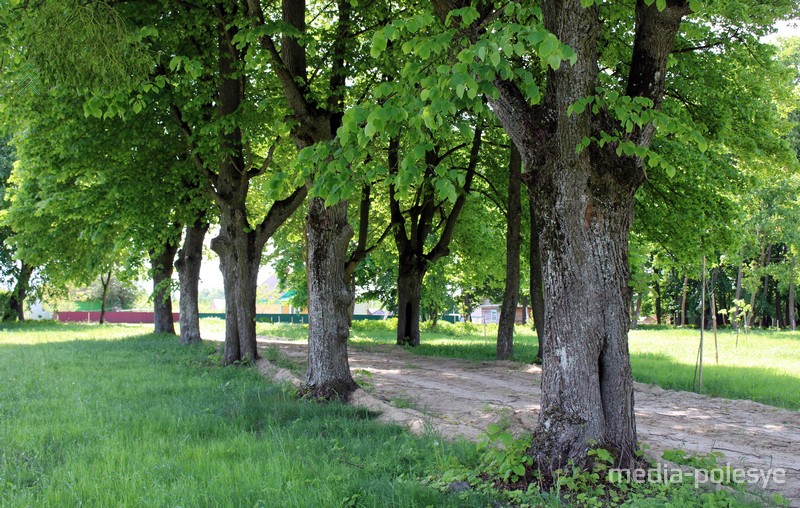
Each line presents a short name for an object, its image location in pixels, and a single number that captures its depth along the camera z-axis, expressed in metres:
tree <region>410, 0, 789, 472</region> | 5.15
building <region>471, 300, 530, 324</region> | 81.06
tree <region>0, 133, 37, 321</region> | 29.31
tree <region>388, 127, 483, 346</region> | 19.22
